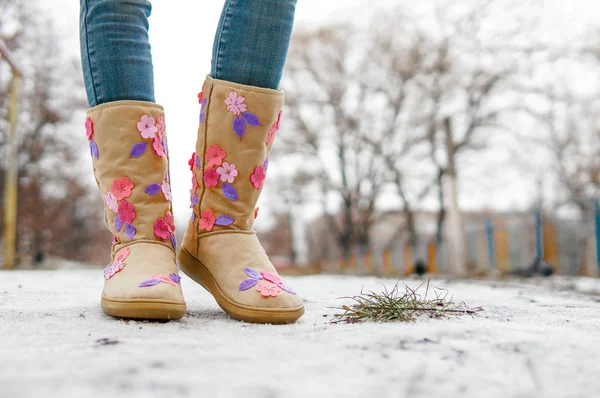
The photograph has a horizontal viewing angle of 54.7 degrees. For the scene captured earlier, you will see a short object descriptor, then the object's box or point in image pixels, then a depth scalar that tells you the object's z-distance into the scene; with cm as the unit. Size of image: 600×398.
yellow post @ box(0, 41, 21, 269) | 498
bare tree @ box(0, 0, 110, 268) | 949
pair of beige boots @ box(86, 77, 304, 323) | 105
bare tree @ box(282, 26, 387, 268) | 1278
